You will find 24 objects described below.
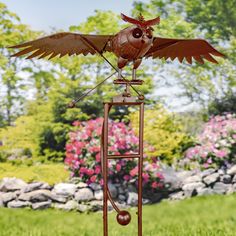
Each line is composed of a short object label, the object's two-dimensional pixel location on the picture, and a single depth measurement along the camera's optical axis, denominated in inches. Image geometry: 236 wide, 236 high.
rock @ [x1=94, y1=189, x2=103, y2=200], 183.5
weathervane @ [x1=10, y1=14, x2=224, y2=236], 79.6
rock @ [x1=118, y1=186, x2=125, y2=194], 187.8
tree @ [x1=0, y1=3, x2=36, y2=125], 205.5
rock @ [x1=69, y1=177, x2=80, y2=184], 189.2
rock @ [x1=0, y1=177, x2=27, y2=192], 185.5
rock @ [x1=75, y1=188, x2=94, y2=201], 182.4
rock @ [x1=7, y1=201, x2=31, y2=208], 179.8
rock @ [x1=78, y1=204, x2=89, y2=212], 179.9
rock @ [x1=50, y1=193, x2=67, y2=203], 182.7
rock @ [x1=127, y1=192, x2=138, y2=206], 184.5
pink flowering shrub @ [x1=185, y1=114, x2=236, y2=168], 200.8
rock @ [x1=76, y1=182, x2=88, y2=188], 186.2
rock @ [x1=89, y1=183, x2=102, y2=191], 185.2
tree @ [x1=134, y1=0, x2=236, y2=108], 215.8
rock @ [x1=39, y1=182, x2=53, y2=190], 186.9
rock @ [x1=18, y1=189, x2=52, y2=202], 181.0
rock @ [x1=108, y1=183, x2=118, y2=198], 185.6
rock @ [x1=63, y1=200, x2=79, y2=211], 180.4
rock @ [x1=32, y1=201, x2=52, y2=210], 179.0
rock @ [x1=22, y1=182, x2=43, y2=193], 184.1
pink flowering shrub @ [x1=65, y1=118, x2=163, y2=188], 185.8
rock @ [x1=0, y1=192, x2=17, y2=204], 181.3
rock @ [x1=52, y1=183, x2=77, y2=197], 183.9
